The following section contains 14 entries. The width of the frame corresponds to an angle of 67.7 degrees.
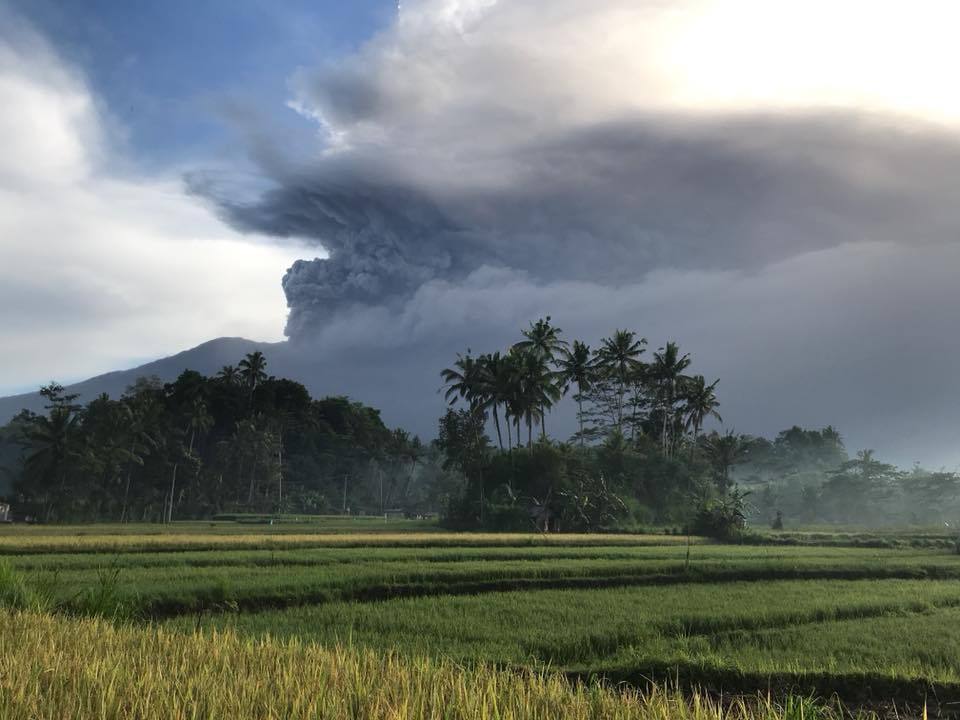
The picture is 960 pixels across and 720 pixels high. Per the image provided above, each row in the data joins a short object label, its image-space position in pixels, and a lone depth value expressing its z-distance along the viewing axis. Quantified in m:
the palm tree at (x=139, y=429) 61.84
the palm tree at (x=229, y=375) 88.19
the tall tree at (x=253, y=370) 87.94
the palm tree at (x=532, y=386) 55.12
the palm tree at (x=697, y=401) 69.31
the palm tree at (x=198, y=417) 73.31
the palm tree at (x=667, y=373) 67.00
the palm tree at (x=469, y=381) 58.34
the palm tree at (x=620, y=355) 66.19
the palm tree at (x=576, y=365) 62.38
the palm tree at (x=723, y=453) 73.44
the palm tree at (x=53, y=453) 55.38
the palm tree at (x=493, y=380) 55.34
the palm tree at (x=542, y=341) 59.31
